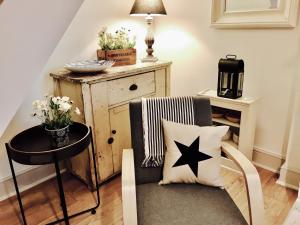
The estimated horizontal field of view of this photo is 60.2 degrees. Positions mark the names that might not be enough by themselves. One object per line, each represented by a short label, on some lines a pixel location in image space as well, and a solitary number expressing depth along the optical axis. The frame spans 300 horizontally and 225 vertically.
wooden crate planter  2.11
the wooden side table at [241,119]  2.03
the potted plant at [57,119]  1.44
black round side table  1.32
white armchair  1.13
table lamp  2.13
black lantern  2.02
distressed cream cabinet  1.79
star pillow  1.37
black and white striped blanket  1.47
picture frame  1.87
